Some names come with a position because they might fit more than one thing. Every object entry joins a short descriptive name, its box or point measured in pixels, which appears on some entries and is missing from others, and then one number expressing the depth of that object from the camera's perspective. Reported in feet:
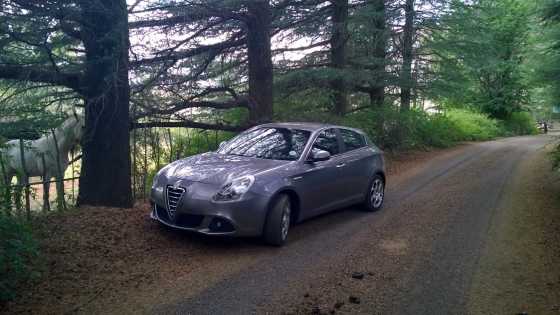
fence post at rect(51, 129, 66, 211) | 24.84
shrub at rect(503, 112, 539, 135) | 132.17
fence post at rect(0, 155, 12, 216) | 16.31
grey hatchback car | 20.47
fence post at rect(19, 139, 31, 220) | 21.31
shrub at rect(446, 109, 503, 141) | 94.96
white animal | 29.81
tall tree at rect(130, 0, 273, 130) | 31.35
